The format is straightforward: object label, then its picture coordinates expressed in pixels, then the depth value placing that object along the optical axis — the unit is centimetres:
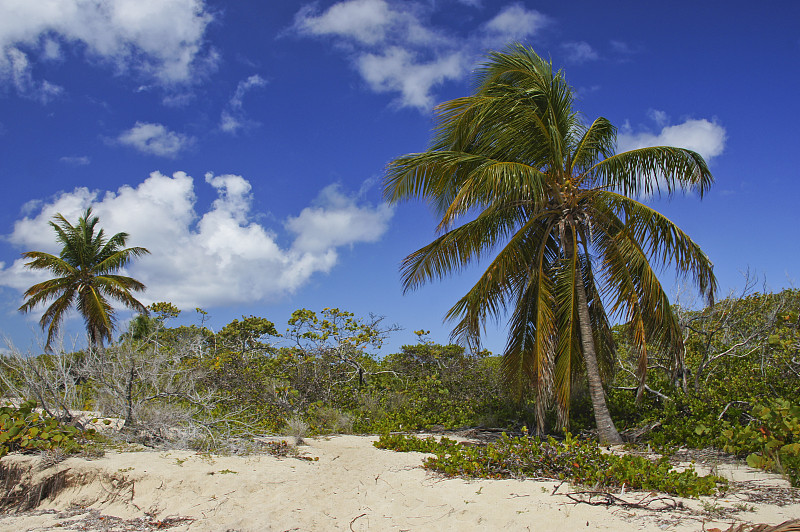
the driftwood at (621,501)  460
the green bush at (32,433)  735
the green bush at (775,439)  559
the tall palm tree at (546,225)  859
